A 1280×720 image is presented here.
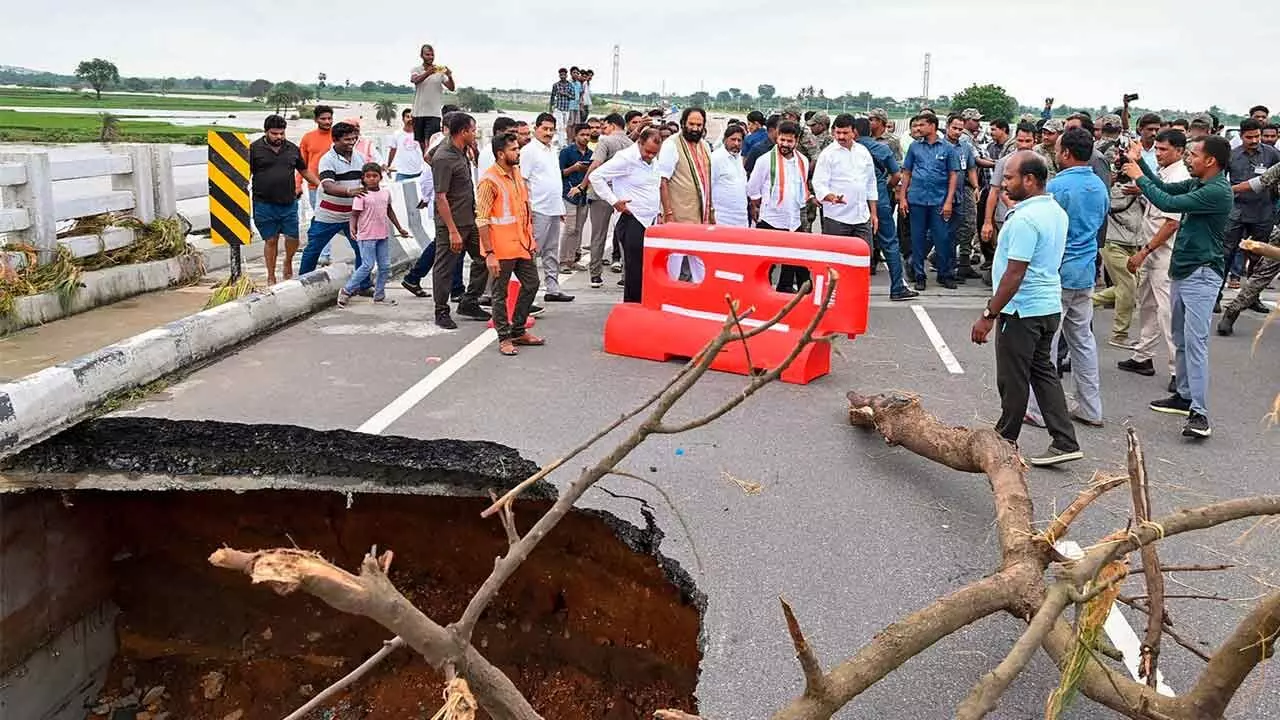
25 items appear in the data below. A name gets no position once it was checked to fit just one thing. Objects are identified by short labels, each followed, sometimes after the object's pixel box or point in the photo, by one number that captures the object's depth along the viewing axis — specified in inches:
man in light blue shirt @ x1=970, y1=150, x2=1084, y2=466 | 221.6
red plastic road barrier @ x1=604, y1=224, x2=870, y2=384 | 294.7
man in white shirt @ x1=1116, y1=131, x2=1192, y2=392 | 293.6
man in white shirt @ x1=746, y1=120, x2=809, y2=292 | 395.5
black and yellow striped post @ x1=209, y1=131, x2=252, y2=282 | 398.9
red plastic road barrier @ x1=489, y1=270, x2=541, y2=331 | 347.3
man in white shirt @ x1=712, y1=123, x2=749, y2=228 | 392.5
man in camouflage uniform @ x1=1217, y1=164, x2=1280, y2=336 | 367.2
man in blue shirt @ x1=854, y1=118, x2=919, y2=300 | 424.2
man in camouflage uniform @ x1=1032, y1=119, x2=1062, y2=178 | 404.5
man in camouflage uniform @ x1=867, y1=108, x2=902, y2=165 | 482.6
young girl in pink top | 378.3
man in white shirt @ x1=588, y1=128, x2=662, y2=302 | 365.7
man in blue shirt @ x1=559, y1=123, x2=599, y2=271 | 484.4
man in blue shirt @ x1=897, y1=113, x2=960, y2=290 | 439.2
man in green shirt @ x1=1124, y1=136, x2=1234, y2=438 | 249.4
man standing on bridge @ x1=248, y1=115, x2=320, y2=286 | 387.2
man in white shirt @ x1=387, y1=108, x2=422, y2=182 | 513.7
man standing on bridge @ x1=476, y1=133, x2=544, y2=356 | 313.6
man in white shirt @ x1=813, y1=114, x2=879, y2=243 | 394.9
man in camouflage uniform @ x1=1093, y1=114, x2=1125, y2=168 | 418.9
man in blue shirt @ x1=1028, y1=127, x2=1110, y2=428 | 257.1
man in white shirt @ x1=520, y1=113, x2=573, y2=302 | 399.2
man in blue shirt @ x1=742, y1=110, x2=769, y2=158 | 500.7
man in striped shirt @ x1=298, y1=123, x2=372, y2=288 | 382.3
